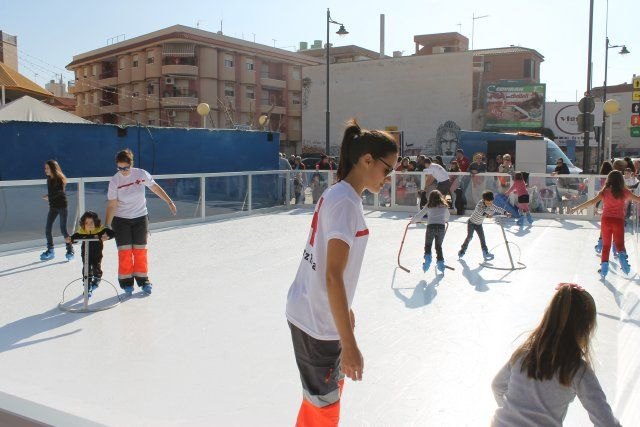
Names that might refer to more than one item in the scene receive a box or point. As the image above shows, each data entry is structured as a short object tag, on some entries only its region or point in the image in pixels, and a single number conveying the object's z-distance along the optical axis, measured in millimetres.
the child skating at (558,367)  2176
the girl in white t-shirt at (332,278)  2207
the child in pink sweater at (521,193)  13341
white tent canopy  13080
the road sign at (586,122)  15164
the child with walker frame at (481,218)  8523
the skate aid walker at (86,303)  5898
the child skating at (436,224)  8102
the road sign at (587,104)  15039
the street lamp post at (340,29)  24375
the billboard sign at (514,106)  37375
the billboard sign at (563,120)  38000
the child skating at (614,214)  7387
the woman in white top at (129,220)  6395
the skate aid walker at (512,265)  8391
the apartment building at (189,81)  47938
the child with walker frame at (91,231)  5953
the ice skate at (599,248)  9220
